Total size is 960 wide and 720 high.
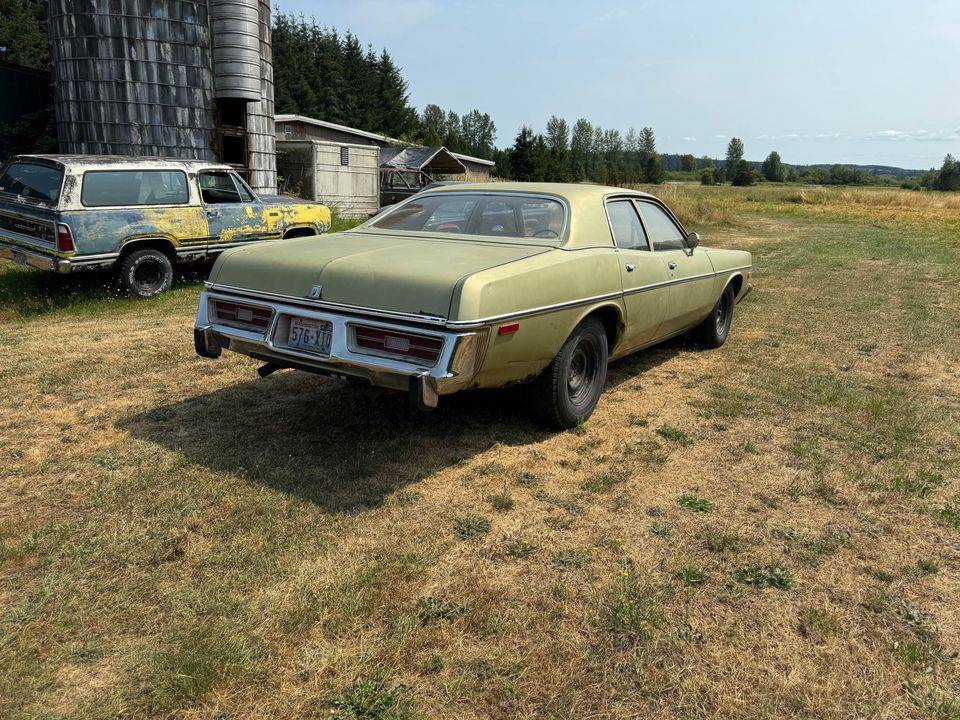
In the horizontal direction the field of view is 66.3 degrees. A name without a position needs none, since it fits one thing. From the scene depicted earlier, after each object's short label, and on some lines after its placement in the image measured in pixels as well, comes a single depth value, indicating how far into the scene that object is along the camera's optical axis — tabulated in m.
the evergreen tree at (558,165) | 58.34
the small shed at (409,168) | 28.67
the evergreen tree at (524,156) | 56.81
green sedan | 3.63
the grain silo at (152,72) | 13.27
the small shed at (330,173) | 19.55
